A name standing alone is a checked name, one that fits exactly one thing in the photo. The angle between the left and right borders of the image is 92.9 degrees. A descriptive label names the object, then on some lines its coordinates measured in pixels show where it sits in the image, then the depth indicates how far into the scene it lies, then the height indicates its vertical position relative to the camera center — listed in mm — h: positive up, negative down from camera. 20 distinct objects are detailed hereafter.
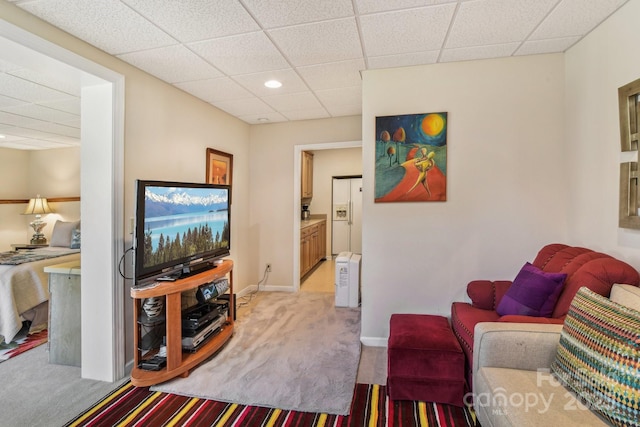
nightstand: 4971 -566
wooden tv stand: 2127 -894
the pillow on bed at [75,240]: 4555 -419
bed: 2996 -820
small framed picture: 3508 +555
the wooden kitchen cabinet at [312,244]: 4871 -573
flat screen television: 2127 -126
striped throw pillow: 1120 -590
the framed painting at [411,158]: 2605 +479
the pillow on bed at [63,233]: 4836 -337
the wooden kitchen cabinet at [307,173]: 4973 +689
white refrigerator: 6715 -71
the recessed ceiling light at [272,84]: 2878 +1241
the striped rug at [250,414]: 1805 -1251
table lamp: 5371 -7
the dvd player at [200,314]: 2439 -868
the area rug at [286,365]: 2043 -1220
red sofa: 1665 -419
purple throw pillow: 1852 -508
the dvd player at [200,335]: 2412 -1012
